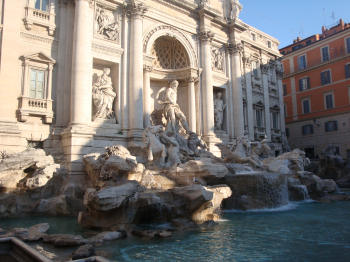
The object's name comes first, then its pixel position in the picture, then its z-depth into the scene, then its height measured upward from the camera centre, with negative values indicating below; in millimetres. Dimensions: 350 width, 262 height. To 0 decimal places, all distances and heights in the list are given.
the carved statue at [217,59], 19125 +6706
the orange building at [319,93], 25281 +6486
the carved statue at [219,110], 18797 +3524
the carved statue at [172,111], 15120 +2848
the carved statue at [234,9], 20000 +10132
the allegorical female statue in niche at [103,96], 13547 +3250
